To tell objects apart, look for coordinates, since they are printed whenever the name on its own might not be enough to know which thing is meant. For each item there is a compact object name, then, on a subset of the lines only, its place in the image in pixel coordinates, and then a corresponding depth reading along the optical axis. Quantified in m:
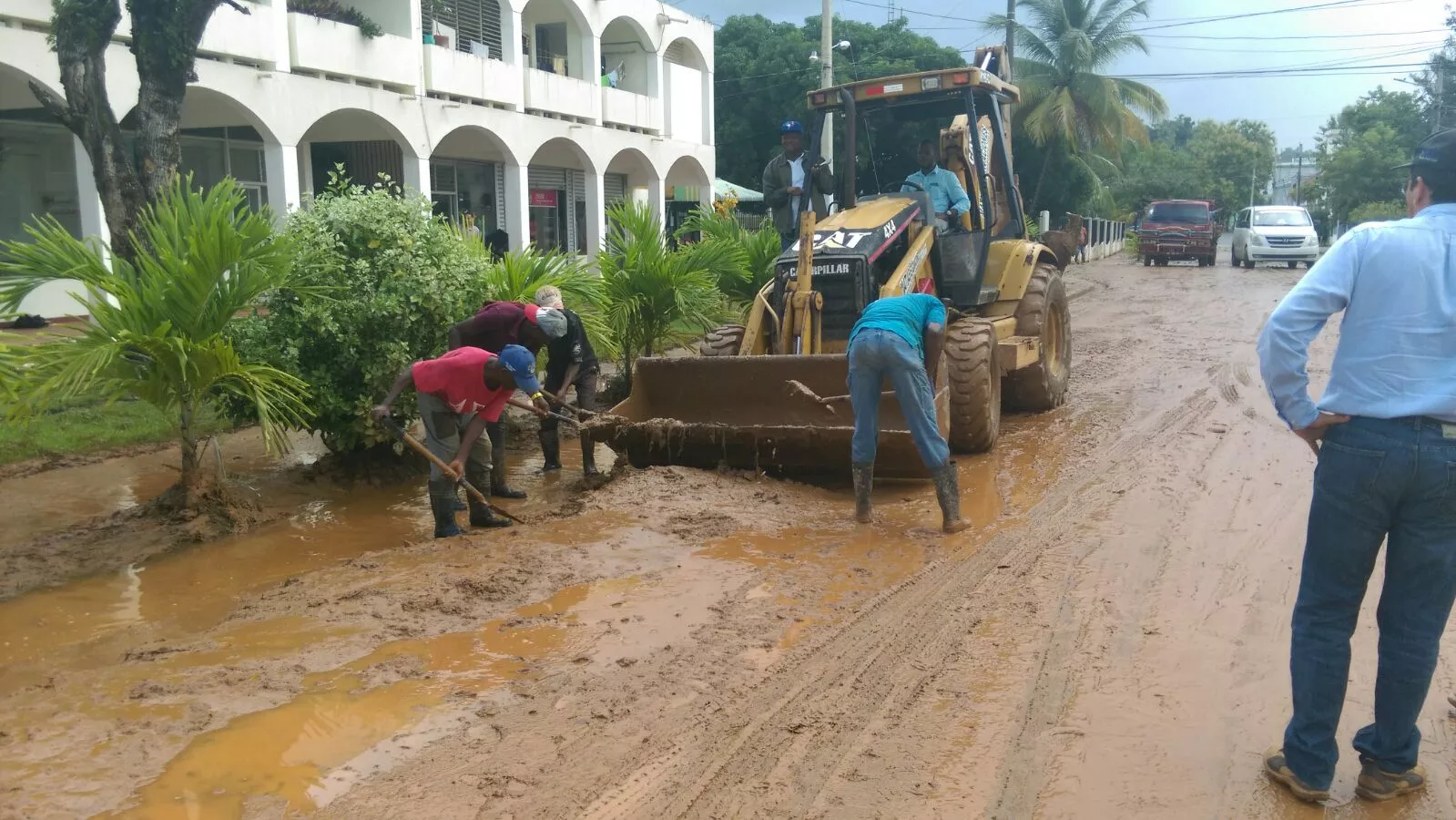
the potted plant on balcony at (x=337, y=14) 17.28
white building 15.48
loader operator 9.06
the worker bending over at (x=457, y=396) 6.34
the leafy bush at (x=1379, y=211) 39.75
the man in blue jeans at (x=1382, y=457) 3.21
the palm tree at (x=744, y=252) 12.01
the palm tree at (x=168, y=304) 6.16
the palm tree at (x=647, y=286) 10.45
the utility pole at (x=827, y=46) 20.92
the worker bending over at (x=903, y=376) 6.49
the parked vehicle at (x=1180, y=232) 30.88
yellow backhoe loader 7.60
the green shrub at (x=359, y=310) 7.56
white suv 28.47
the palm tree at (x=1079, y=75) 34.69
